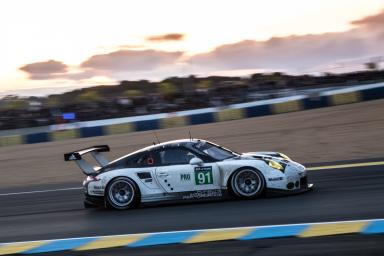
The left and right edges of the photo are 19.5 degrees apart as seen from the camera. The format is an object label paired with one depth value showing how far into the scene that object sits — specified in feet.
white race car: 54.46
